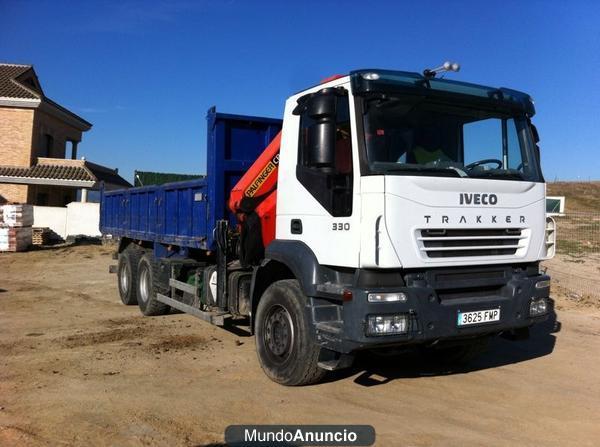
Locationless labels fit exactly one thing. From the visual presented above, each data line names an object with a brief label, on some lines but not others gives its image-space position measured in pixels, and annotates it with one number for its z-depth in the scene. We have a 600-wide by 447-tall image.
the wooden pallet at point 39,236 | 22.45
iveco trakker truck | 4.26
